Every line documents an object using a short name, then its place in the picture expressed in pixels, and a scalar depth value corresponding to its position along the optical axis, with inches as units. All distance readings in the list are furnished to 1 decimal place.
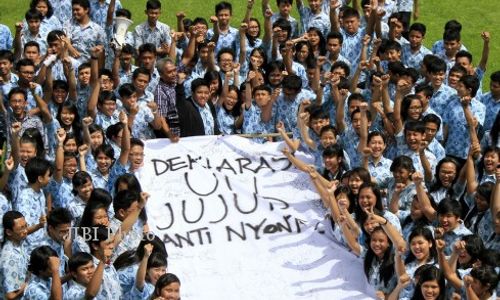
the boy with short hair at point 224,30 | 540.4
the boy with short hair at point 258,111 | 462.6
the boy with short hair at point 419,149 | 429.1
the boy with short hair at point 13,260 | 358.9
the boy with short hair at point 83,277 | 339.6
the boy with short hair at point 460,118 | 467.5
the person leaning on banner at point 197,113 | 466.3
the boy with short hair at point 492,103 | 478.6
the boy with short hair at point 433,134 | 440.1
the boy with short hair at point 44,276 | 339.3
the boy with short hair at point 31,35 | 515.1
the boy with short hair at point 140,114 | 456.1
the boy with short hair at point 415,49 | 523.2
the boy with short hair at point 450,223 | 382.3
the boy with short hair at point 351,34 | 532.4
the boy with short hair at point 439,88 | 480.1
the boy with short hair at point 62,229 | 370.6
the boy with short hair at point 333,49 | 510.0
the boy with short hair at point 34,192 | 393.4
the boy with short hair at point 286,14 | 558.3
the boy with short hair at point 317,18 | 553.3
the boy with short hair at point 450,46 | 521.0
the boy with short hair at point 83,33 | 526.6
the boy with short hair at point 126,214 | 381.4
